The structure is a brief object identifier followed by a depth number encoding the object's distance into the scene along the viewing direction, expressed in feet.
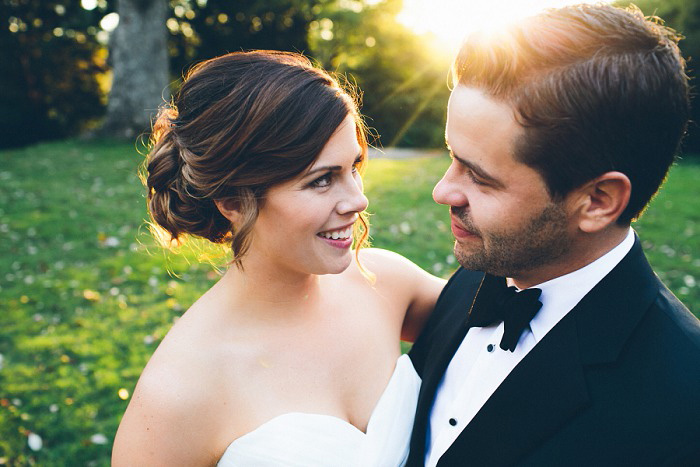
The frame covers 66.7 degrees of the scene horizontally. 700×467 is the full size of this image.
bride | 7.50
